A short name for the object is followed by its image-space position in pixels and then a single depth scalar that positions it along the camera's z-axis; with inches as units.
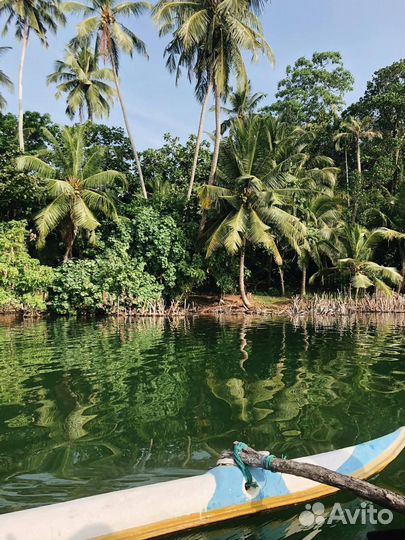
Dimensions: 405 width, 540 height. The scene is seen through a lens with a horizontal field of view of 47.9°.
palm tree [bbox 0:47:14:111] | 1156.5
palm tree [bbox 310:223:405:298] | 962.7
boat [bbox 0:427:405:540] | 133.6
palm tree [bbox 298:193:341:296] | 979.9
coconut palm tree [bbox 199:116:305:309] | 839.7
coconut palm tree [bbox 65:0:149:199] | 946.1
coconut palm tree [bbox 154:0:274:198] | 840.9
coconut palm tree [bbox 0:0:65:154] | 993.5
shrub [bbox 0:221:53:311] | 783.7
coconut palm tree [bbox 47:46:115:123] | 1256.8
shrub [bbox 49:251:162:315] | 794.8
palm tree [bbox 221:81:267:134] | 1180.5
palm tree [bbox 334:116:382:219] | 1252.5
